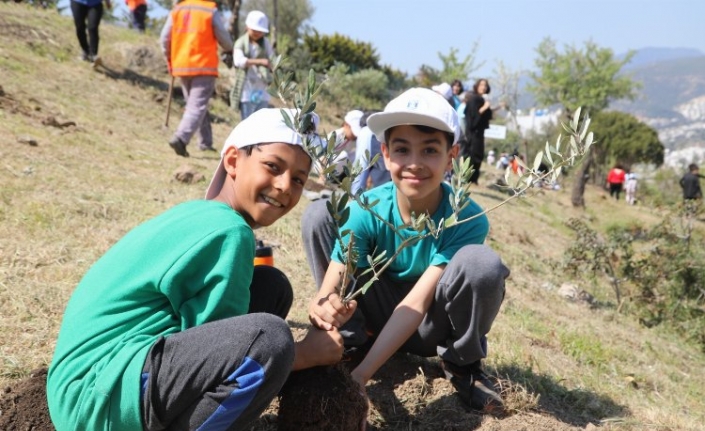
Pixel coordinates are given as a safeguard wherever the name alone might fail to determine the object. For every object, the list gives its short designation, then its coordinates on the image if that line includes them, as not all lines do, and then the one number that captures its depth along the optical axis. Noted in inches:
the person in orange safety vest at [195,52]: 260.4
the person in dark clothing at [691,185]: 708.0
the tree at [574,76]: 948.0
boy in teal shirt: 87.9
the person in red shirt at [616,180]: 965.2
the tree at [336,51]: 929.5
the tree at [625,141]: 1644.9
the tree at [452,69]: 1035.9
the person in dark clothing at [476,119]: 398.6
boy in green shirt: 60.7
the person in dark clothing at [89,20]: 318.7
